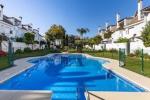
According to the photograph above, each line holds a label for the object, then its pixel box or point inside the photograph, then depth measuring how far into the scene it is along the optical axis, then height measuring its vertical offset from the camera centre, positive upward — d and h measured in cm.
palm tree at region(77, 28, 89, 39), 2687 +495
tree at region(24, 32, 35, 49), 1706 +197
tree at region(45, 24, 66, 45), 2253 +373
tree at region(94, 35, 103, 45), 2161 +187
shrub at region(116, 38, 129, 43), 1436 +123
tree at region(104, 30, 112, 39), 2209 +328
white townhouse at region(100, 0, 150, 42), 1333 +385
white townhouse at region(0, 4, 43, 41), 1538 +412
